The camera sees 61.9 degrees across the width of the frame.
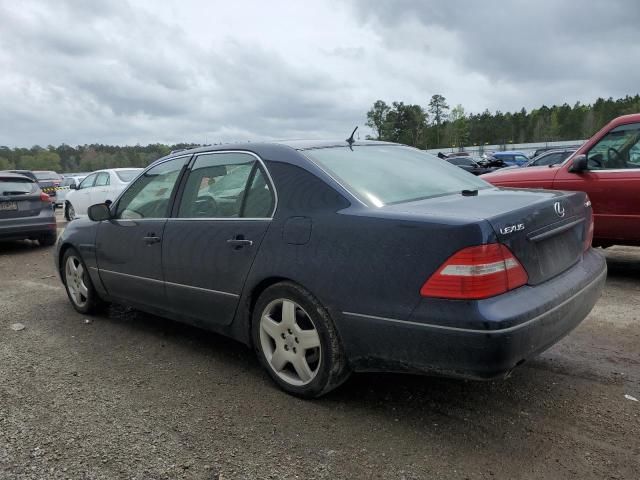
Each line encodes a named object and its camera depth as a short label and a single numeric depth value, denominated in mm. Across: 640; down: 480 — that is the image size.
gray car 9461
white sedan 13617
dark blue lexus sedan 2463
